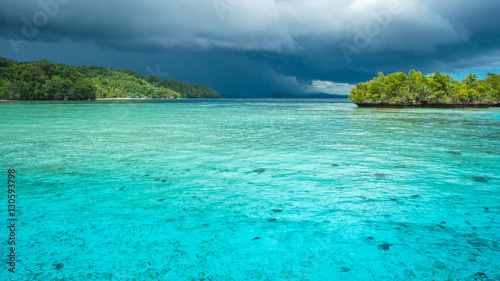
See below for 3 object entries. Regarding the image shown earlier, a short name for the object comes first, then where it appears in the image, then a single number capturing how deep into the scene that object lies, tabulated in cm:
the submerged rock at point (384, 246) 640
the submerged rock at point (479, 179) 1177
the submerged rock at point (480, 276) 530
